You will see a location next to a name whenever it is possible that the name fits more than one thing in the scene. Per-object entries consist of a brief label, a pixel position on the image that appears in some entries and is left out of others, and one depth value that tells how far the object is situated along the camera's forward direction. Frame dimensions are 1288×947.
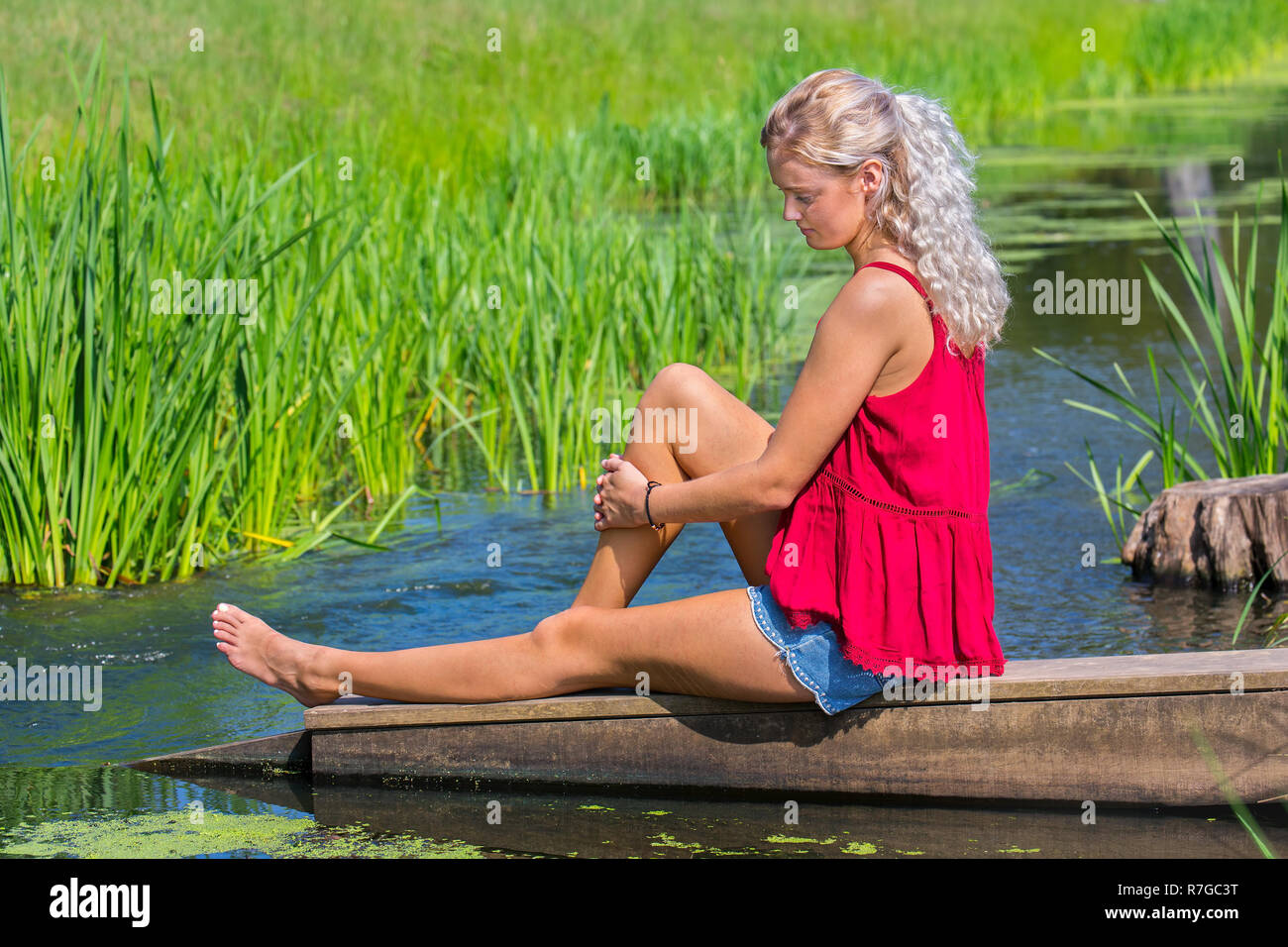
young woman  4.64
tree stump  7.30
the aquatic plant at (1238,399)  7.16
